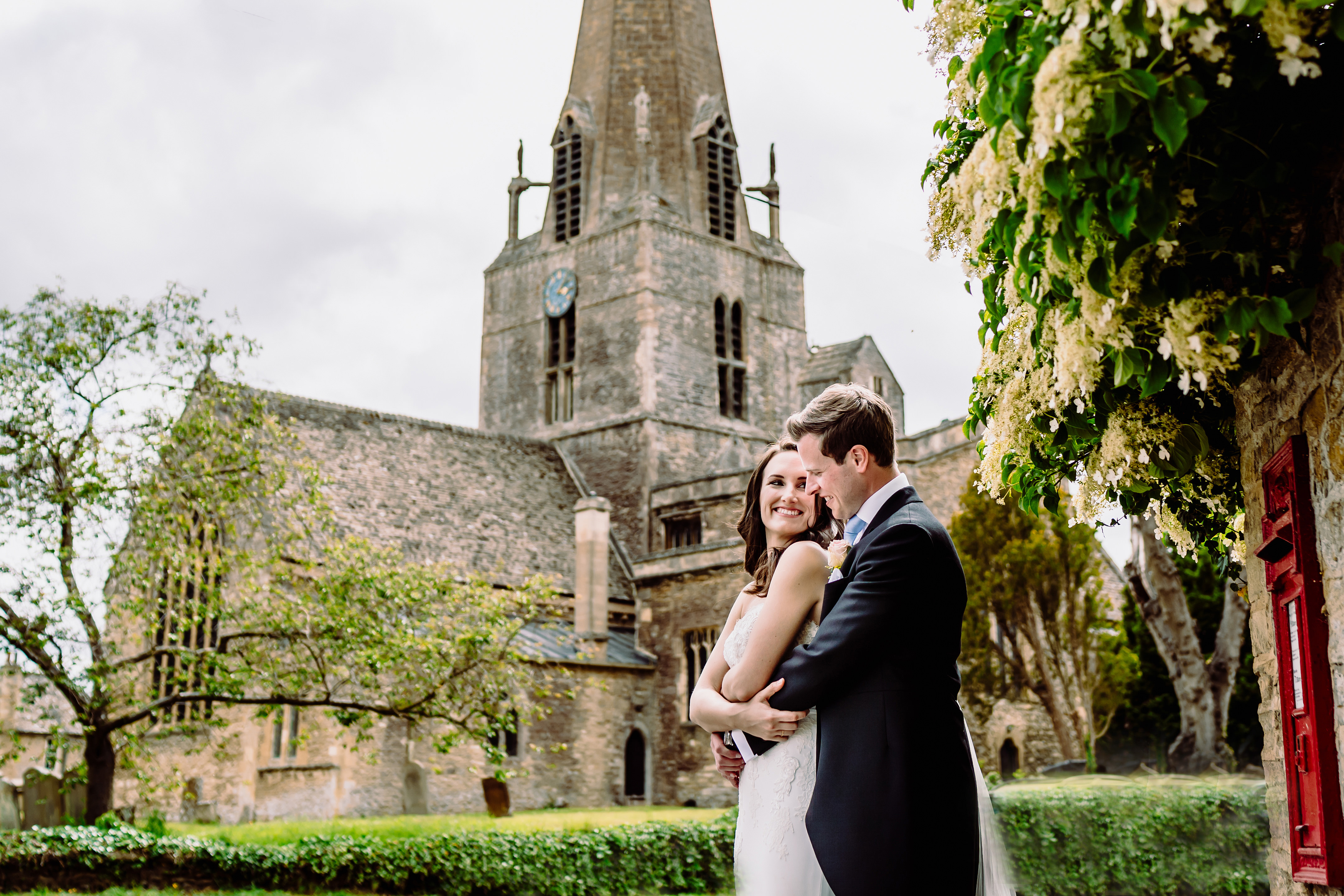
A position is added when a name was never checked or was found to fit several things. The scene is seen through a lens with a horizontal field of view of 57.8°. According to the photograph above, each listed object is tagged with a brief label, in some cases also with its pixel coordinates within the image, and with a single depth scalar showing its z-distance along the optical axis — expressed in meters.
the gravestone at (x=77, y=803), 17.70
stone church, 24.33
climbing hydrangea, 2.55
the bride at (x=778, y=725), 3.51
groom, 3.17
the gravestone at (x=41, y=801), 17.33
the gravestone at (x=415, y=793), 22.84
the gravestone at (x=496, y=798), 21.88
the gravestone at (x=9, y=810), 15.45
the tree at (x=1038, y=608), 21.39
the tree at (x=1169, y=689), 26.38
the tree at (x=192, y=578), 13.43
